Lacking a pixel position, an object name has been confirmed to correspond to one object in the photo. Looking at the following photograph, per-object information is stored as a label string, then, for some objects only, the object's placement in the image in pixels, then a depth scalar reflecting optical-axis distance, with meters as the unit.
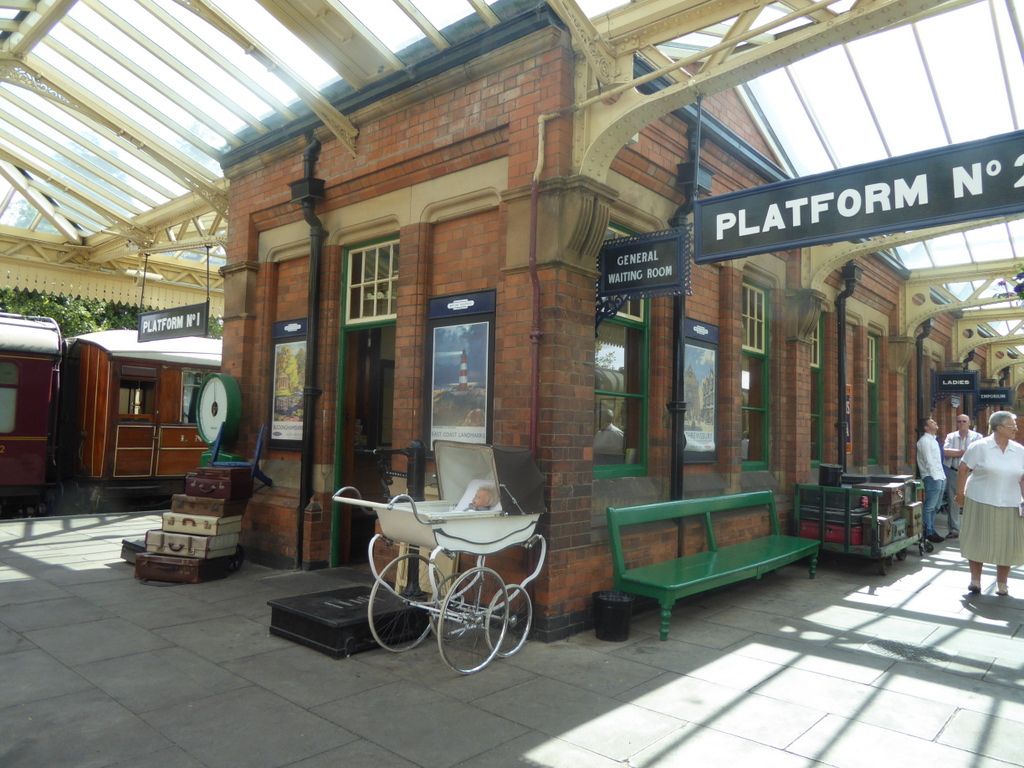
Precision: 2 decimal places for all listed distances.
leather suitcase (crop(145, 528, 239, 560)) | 7.29
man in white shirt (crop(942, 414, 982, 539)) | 10.59
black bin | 5.61
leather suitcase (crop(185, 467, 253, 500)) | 7.44
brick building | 5.88
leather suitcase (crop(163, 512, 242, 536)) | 7.32
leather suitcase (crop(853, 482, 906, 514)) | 8.60
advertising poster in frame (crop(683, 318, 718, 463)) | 7.75
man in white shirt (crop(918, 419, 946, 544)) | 10.53
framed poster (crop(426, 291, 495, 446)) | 6.39
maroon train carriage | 11.22
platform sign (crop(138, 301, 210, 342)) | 8.95
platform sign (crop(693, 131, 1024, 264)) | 4.24
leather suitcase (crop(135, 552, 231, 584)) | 7.22
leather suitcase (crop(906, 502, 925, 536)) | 9.27
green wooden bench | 5.77
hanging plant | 5.94
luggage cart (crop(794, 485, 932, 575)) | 8.30
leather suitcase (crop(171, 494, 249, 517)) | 7.42
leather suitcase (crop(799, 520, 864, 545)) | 8.43
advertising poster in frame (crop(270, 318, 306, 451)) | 8.45
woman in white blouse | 7.05
